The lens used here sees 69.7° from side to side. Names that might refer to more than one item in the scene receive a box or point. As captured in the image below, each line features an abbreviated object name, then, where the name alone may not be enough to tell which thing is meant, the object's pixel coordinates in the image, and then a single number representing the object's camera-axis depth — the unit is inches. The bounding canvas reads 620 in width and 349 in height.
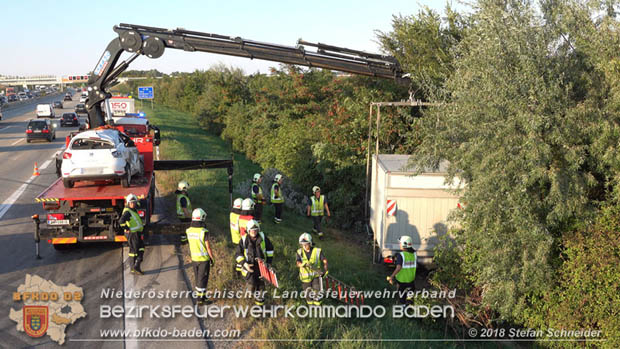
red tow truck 369.7
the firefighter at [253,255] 296.2
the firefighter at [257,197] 524.1
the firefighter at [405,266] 351.6
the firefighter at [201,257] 300.4
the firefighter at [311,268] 312.7
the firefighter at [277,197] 557.6
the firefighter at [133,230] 339.0
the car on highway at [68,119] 1598.2
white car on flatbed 396.2
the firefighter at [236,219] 373.1
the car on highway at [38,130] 1160.8
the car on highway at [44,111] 1747.0
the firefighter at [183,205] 437.6
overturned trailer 426.9
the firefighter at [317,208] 541.0
